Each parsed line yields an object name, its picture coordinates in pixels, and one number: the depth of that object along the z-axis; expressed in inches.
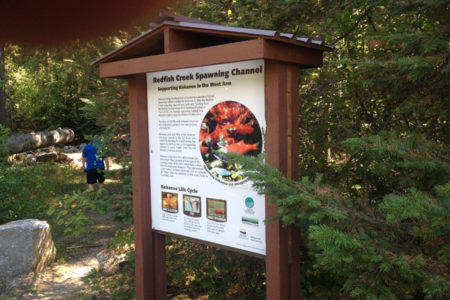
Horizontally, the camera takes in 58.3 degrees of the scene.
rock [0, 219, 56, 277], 216.7
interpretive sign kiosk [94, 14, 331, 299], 106.5
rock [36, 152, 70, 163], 538.3
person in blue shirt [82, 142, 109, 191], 357.1
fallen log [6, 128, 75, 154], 533.5
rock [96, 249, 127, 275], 215.6
